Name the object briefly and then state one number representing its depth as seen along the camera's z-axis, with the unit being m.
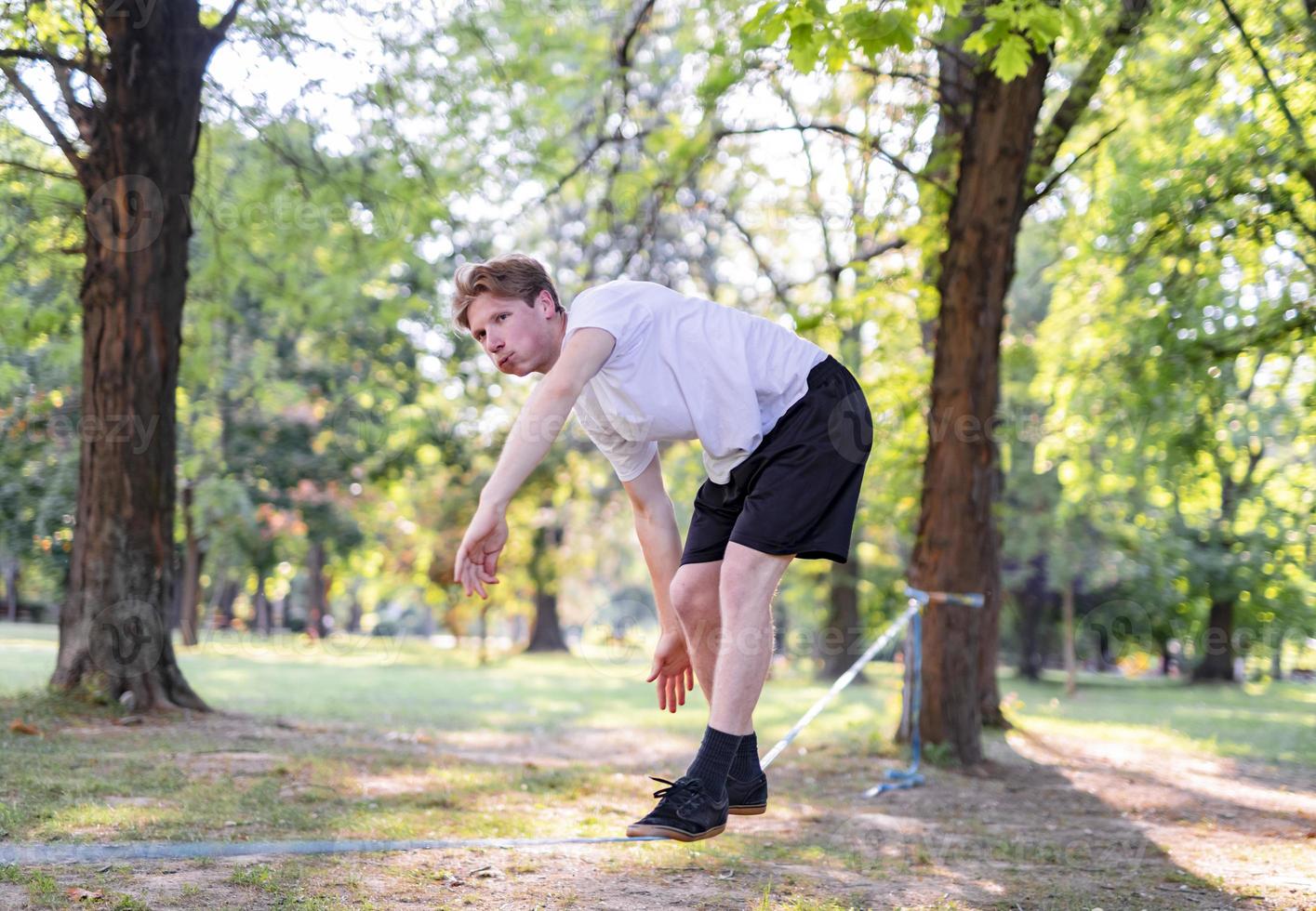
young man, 3.36
